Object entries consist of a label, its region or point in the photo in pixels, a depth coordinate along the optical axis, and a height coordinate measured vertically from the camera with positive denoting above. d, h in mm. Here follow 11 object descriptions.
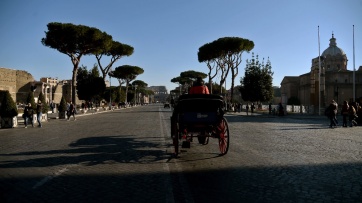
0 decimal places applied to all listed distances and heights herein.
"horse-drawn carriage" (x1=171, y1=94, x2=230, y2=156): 8008 -273
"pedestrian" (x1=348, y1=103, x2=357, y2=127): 19125 -495
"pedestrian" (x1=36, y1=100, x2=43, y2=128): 18906 -215
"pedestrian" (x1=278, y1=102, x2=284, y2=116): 35250 -624
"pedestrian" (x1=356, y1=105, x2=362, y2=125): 20547 -697
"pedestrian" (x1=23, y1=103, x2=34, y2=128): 19000 -329
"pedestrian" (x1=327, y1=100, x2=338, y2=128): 18312 -324
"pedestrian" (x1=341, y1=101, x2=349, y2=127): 18625 -245
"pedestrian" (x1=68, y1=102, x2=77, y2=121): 26225 -198
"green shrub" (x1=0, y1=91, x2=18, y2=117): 19141 +36
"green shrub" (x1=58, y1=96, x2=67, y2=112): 28766 +16
